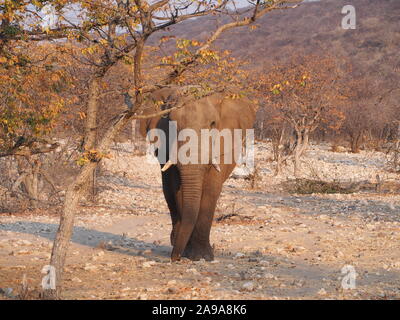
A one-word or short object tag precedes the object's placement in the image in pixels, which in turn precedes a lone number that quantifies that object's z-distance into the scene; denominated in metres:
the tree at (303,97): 24.09
